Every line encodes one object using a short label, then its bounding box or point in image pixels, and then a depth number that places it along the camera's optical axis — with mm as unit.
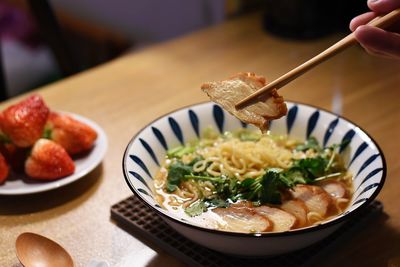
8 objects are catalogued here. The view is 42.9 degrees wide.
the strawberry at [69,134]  1184
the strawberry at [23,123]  1115
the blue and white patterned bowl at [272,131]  797
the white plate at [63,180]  1079
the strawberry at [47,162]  1103
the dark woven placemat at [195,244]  887
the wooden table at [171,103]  968
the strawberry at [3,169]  1099
